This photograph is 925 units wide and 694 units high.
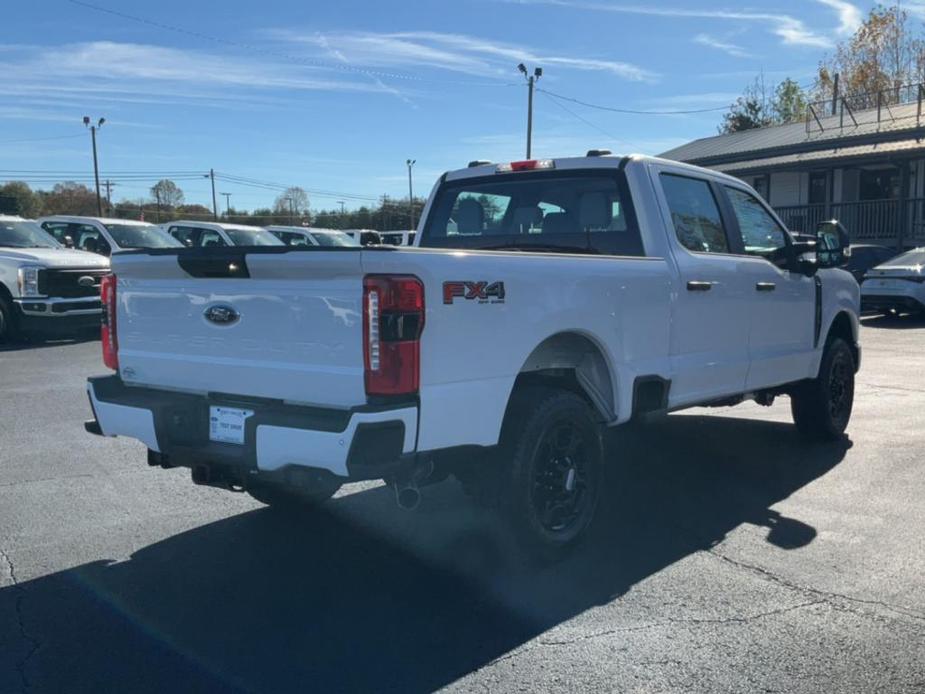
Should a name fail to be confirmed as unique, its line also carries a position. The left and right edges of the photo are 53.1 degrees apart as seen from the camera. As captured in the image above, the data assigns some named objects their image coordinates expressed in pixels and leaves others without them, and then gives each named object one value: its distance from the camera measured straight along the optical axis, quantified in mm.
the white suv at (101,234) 17250
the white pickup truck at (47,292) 13891
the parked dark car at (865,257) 21969
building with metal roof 26484
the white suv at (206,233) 19797
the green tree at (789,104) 60469
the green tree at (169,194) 84812
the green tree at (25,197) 69175
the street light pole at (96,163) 55875
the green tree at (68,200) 77750
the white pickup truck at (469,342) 3848
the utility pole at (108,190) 80056
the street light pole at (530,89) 39469
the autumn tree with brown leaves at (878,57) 49344
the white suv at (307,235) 21798
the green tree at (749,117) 60375
